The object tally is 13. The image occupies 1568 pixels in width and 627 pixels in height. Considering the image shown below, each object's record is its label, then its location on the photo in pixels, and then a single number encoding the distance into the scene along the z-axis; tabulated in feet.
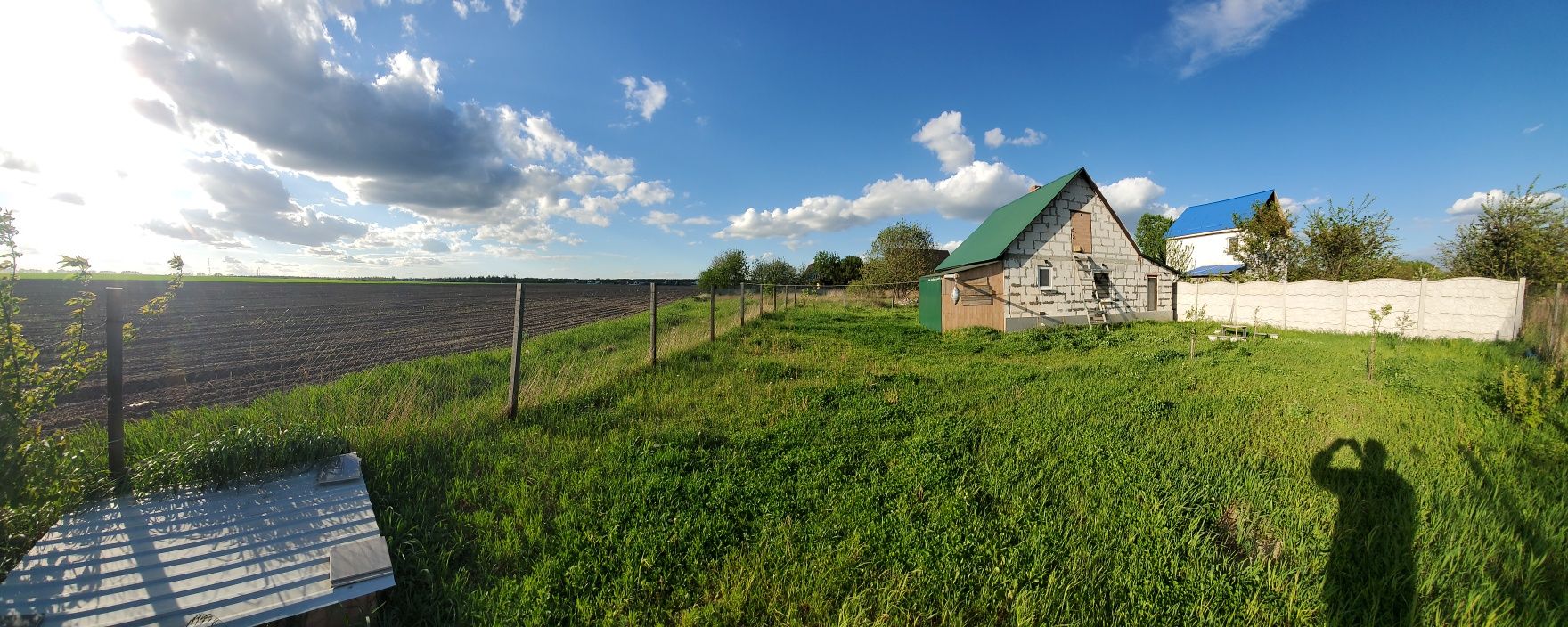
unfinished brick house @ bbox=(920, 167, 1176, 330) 49.39
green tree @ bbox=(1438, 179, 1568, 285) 41.78
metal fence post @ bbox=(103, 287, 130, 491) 10.19
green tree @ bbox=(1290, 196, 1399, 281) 51.60
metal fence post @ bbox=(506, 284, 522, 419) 17.20
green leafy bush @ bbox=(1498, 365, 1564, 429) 14.60
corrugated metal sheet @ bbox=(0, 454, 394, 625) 6.92
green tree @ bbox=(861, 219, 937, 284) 107.45
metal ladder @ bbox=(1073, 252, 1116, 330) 52.60
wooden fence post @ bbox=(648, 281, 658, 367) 25.95
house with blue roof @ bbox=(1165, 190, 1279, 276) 86.69
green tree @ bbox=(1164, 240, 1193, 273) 88.99
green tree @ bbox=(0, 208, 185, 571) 8.25
